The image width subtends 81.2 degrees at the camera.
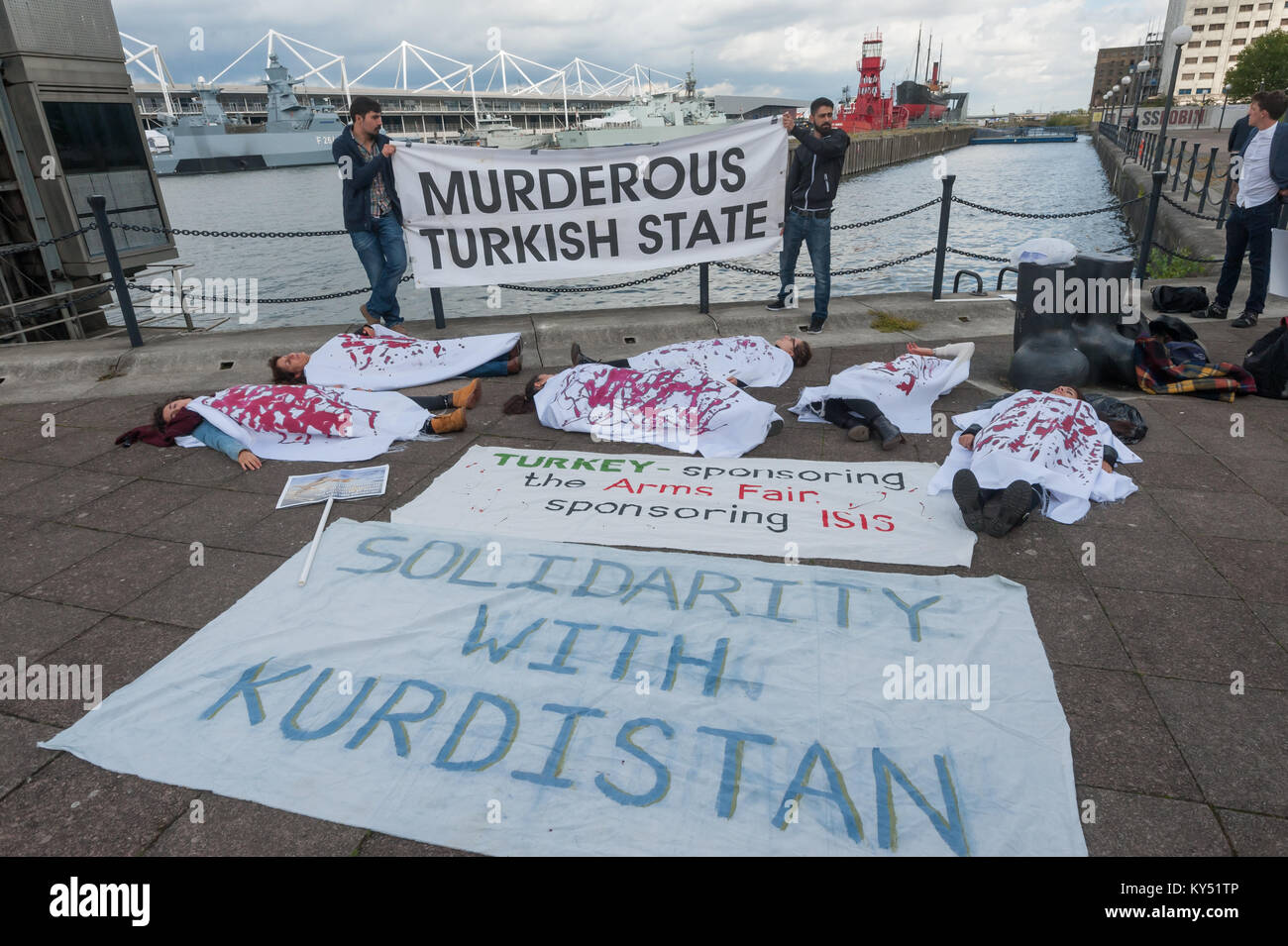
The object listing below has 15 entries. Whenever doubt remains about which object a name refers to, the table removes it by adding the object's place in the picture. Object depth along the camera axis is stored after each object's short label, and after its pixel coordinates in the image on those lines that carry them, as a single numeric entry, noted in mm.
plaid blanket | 5684
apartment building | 101375
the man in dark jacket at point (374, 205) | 6902
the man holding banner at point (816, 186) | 7191
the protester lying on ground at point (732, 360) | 6211
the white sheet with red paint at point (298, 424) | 5180
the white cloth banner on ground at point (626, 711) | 2289
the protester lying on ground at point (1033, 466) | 3885
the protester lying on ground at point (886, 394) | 5203
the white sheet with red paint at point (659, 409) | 5020
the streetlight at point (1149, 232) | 8336
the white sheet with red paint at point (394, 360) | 6484
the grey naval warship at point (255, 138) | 75562
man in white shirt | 6898
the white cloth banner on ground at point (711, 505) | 3832
